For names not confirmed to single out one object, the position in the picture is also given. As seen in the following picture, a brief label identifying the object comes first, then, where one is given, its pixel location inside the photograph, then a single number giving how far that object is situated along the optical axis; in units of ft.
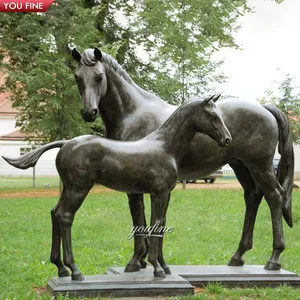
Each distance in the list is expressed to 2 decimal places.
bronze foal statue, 18.33
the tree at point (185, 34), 76.48
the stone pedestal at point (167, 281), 18.70
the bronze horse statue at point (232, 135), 20.15
